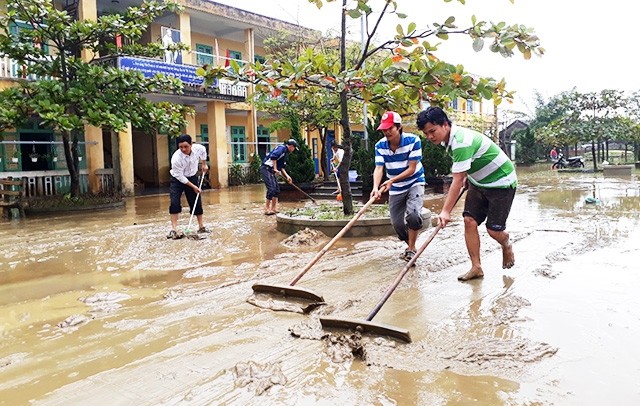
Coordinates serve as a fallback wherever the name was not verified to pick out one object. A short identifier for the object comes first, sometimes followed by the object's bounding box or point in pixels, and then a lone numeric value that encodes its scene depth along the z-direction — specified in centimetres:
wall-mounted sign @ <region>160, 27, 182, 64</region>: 1655
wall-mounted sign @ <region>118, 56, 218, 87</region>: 1495
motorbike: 2900
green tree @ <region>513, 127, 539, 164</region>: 3425
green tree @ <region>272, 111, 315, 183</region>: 1529
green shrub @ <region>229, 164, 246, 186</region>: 2000
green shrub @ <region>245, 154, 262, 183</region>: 2083
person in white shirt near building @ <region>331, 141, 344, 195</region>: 1467
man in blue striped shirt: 538
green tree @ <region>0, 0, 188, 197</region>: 991
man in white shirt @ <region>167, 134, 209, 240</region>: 735
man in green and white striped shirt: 418
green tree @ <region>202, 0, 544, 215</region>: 571
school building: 1465
